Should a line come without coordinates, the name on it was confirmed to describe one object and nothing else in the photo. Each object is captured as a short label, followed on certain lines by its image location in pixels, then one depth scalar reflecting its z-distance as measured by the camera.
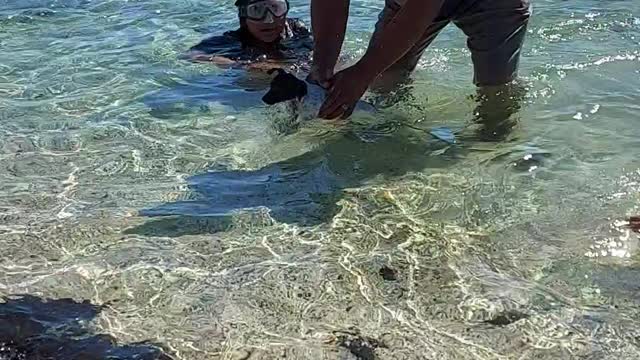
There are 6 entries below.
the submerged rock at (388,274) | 3.80
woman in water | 7.39
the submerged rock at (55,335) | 3.26
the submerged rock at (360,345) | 3.26
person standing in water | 5.11
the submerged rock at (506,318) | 3.44
